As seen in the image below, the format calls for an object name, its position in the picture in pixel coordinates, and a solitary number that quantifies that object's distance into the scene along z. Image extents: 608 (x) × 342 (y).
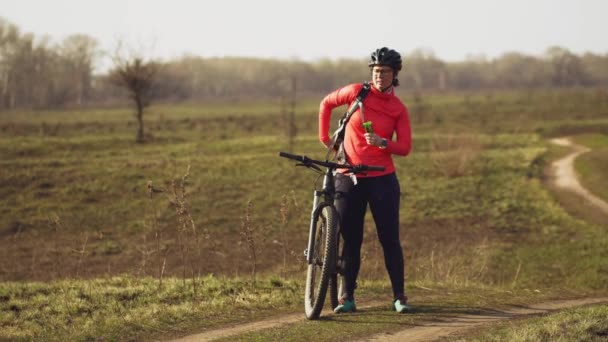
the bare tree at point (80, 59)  133.12
